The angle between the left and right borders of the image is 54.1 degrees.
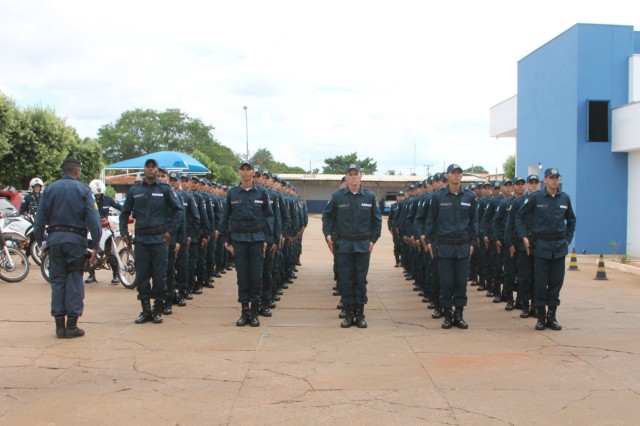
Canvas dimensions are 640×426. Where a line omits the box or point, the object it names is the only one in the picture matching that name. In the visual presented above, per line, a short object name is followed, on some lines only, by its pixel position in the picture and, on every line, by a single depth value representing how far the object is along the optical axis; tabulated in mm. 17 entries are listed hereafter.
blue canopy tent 19797
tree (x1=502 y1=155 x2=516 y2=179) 66081
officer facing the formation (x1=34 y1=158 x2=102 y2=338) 7223
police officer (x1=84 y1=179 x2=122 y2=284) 11453
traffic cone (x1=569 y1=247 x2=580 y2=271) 15586
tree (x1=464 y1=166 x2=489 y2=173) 101400
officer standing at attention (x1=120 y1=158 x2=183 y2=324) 8172
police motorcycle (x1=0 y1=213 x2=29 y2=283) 11703
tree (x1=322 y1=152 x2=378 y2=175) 83000
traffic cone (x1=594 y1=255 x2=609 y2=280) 13836
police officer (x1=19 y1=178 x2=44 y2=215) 14266
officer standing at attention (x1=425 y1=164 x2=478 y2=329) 8117
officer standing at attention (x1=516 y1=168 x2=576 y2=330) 8094
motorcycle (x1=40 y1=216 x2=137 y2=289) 11125
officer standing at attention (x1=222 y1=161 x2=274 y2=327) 8195
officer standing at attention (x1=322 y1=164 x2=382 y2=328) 8133
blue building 19750
